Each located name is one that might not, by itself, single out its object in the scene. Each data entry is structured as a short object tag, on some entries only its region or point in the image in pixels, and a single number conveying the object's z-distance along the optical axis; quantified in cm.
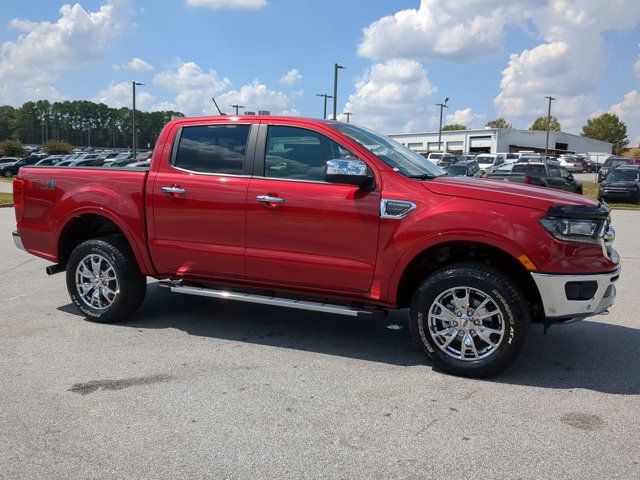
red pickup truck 417
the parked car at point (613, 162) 4759
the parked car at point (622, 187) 2419
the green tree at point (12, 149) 6844
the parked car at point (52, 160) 4206
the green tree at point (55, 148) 7625
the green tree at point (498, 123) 15512
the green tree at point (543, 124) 14179
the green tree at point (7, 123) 15825
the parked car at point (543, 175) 2303
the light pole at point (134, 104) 5060
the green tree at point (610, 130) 13962
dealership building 9581
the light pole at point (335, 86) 3326
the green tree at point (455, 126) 16512
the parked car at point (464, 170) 2699
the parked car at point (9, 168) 4700
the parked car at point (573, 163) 6281
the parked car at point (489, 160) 4384
